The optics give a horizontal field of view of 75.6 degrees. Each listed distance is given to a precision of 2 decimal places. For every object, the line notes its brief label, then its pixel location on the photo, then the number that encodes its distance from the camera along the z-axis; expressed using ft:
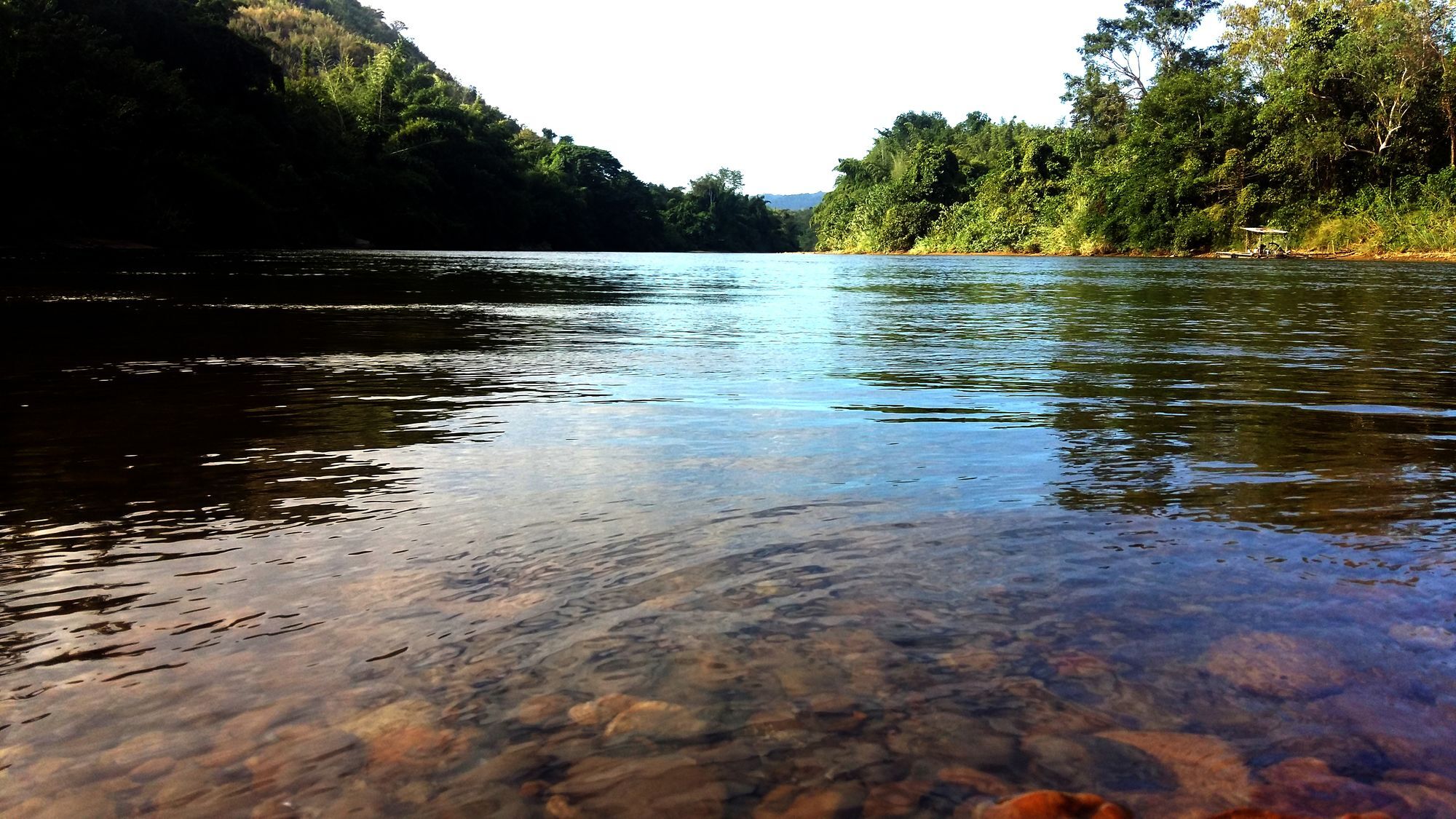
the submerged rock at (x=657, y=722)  6.22
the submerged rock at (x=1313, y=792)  5.40
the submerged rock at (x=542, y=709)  6.35
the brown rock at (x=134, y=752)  5.81
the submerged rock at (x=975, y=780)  5.56
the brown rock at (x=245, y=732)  5.89
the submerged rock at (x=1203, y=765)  5.52
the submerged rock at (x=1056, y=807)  5.34
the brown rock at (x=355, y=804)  5.33
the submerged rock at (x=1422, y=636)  7.47
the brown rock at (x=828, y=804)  5.35
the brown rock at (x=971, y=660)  7.09
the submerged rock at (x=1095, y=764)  5.65
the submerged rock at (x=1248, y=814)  5.35
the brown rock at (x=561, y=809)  5.37
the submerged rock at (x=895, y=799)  5.36
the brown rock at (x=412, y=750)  5.80
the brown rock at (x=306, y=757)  5.70
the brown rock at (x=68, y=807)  5.32
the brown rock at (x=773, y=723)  6.22
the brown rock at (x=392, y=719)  6.20
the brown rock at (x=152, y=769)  5.68
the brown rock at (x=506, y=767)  5.65
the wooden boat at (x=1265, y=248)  144.25
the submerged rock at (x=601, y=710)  6.37
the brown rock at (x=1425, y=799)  5.32
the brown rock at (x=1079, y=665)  7.00
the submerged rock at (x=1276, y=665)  6.78
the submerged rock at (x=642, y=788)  5.42
